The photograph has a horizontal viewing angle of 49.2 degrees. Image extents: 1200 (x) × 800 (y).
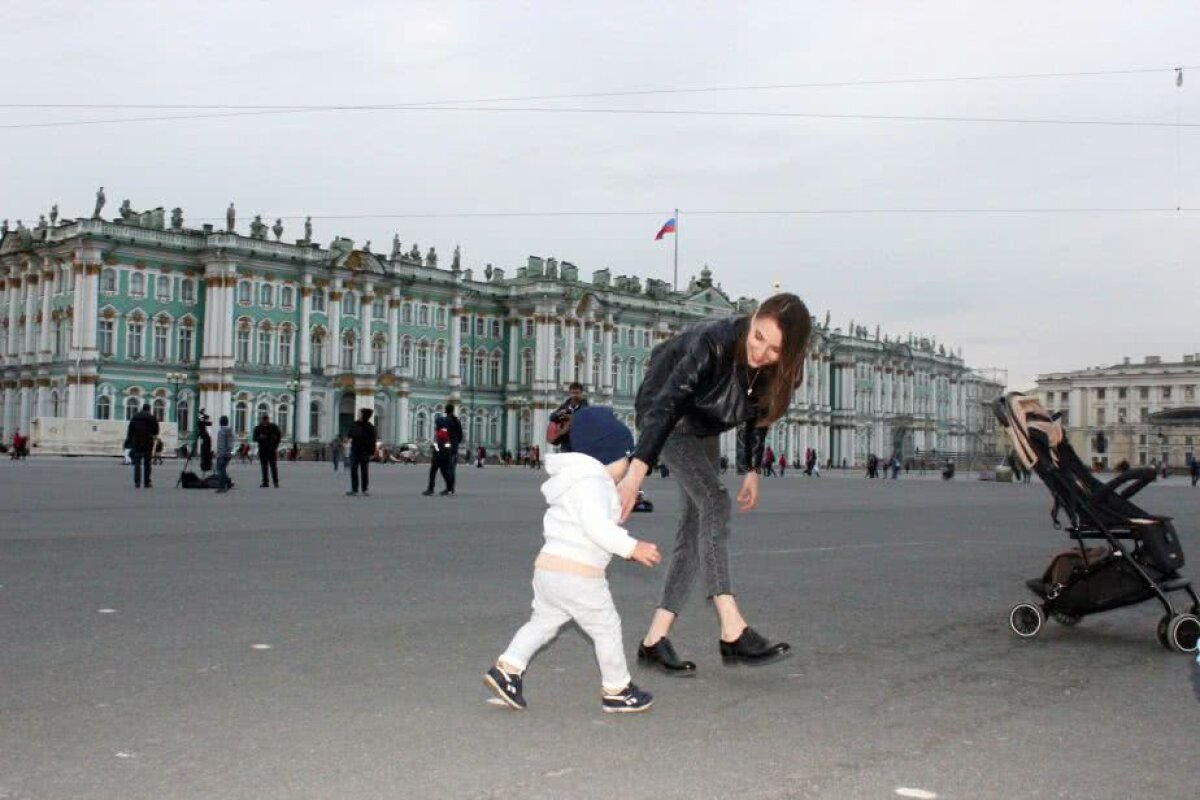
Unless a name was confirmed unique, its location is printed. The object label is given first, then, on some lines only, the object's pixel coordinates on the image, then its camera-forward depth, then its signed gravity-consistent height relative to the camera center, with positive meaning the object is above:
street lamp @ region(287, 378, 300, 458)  73.62 +1.55
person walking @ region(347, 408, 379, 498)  22.23 -0.31
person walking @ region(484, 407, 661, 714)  4.69 -0.52
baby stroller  6.61 -0.51
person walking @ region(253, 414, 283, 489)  25.54 -0.28
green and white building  67.44 +5.62
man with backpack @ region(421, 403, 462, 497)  23.39 -0.28
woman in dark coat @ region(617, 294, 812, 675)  5.62 +0.09
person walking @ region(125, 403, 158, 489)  23.70 -0.24
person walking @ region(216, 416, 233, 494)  22.66 -0.53
